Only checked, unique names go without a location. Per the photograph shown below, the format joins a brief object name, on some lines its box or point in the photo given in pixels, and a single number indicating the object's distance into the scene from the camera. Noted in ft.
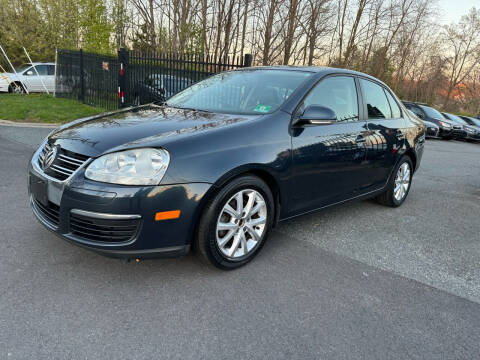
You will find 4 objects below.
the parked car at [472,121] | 66.95
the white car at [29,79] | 52.39
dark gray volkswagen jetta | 7.98
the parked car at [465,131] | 59.21
